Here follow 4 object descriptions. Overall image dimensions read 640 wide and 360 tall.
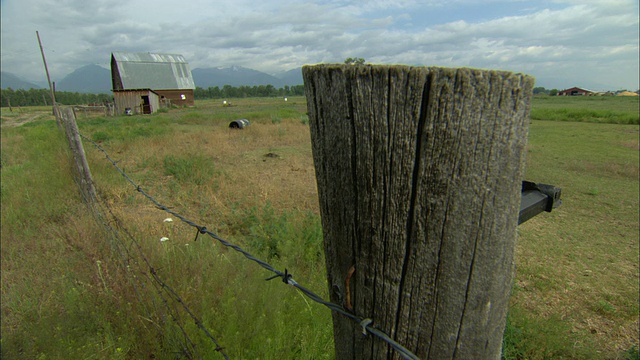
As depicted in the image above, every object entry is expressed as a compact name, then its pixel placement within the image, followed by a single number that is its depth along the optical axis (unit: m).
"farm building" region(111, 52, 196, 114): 30.55
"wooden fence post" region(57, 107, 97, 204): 4.07
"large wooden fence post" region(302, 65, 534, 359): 0.63
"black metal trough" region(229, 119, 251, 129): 16.29
